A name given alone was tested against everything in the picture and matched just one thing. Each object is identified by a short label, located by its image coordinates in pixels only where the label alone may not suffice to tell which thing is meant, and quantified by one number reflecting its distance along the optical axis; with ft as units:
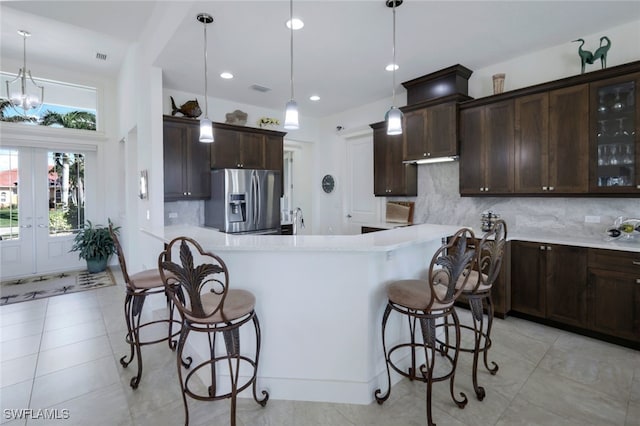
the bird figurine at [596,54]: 9.93
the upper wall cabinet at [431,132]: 12.97
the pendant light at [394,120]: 8.68
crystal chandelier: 14.17
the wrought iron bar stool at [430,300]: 5.92
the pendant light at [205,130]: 9.72
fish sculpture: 14.75
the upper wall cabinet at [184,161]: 13.96
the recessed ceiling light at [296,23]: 9.26
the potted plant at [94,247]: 18.61
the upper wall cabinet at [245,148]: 15.58
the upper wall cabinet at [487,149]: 11.78
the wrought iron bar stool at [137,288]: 7.63
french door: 17.60
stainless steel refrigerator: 14.49
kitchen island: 6.87
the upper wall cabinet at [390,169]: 15.48
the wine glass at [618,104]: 9.41
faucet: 11.51
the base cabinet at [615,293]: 8.84
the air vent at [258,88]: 15.01
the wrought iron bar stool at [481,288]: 7.01
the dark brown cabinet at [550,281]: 9.84
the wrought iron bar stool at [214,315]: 5.46
